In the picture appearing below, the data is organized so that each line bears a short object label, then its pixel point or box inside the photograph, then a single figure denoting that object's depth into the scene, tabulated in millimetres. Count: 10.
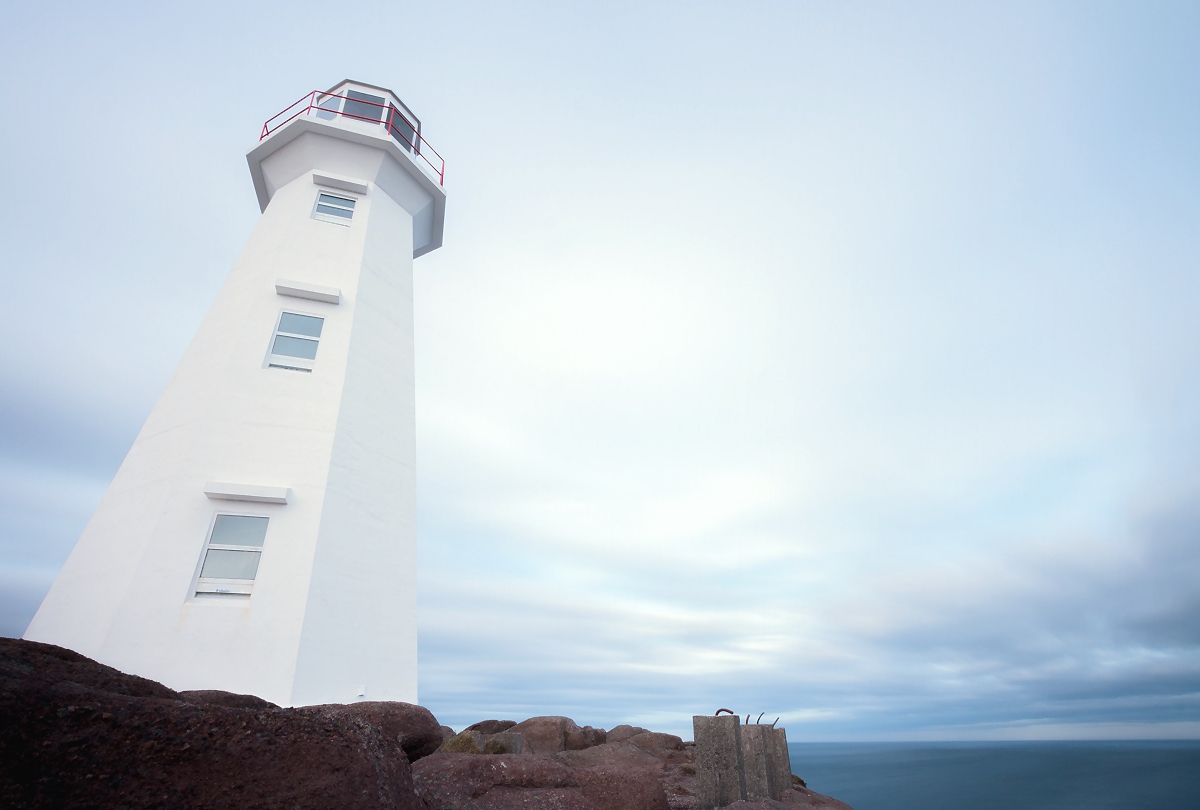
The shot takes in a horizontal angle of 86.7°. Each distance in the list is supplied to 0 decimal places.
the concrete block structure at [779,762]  8823
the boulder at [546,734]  12617
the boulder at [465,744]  9538
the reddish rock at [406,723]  6164
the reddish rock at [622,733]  15088
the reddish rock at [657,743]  13883
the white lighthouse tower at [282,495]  9898
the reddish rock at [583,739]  13066
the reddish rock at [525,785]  5590
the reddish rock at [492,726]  14164
